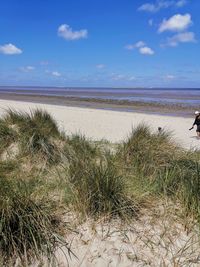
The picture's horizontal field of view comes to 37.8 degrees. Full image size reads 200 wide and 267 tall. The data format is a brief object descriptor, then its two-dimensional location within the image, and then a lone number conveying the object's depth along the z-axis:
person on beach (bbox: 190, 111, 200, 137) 11.88
